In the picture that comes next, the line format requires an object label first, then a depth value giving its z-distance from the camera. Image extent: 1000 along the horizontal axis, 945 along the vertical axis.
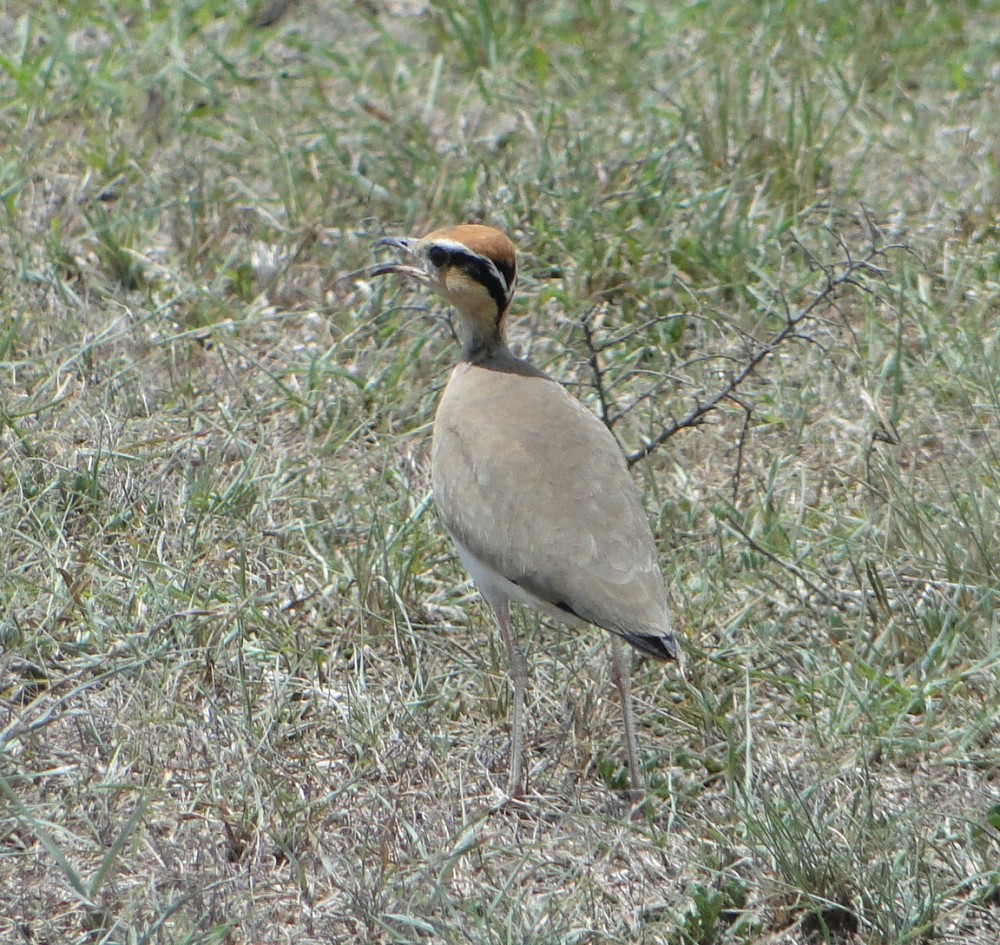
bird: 8.96
